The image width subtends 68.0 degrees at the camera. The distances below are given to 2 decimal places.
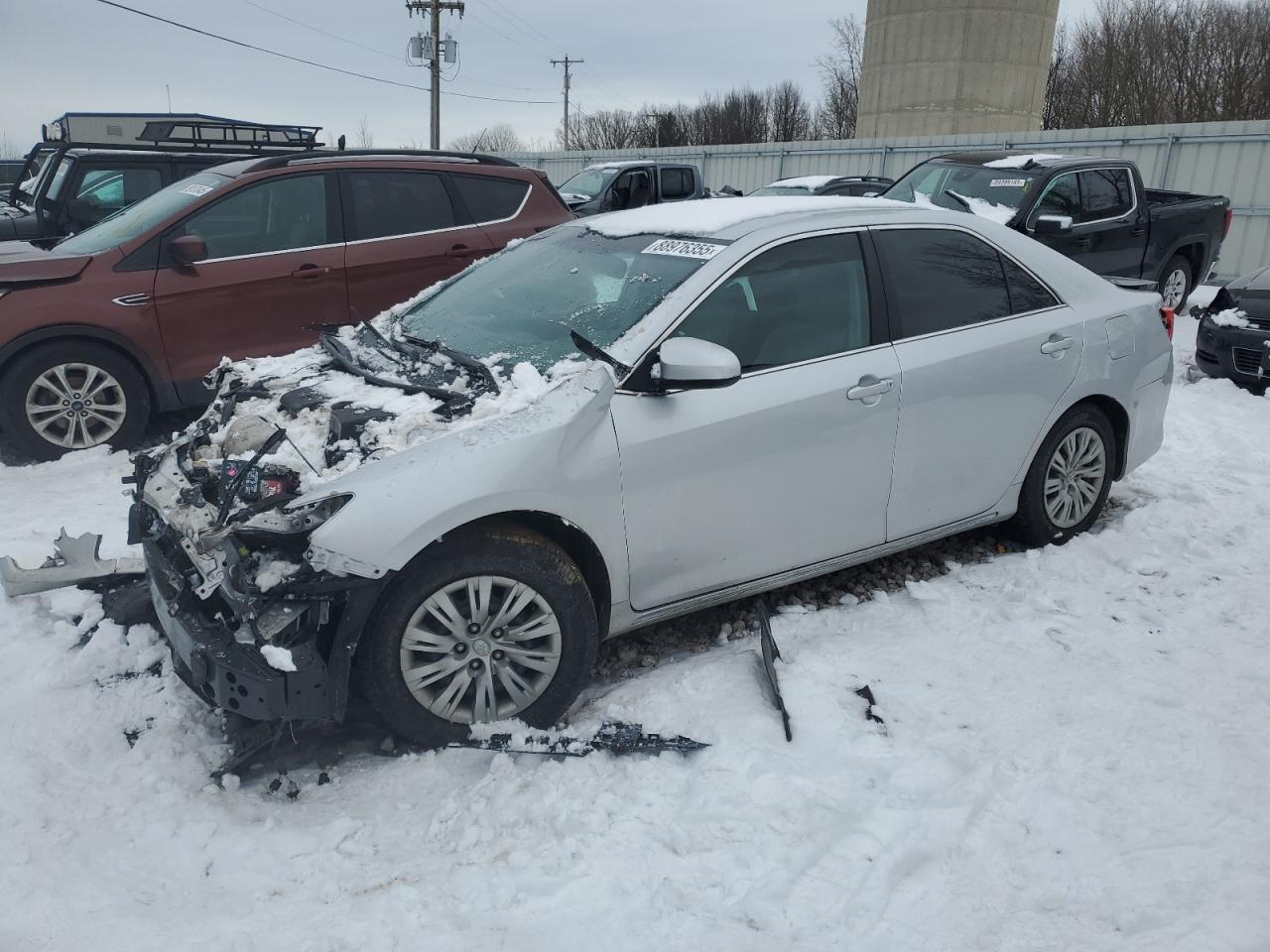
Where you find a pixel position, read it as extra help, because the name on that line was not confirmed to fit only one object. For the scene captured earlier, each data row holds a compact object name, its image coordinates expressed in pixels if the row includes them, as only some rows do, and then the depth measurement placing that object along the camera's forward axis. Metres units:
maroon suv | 5.79
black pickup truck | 9.41
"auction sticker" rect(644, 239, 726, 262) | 3.64
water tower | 29.27
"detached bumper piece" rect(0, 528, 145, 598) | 3.83
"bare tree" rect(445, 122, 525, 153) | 55.31
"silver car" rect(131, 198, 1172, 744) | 2.85
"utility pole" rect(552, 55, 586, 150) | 59.53
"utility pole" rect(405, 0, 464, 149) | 33.34
